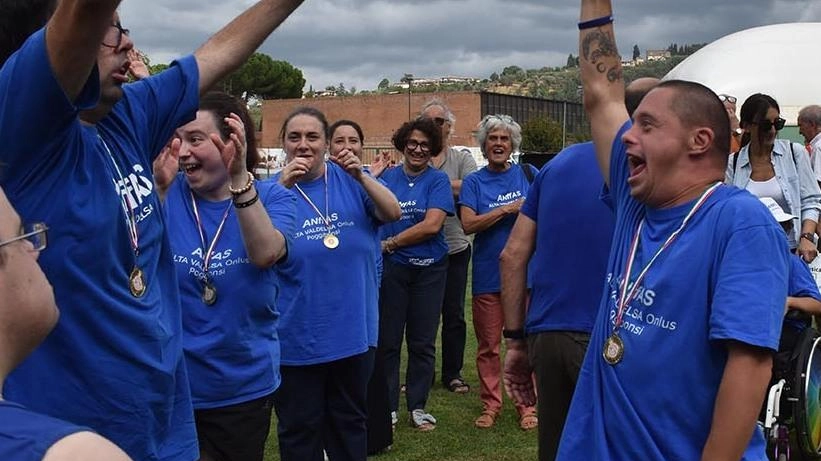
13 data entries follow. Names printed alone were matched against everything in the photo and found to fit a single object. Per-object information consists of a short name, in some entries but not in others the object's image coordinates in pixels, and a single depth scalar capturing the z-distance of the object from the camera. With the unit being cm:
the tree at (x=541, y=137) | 6066
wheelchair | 491
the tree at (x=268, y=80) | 8656
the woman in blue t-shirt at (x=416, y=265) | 680
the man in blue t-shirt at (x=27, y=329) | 114
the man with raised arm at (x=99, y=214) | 203
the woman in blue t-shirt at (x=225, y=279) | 373
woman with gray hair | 706
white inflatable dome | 2781
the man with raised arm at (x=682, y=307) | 245
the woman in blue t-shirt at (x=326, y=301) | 484
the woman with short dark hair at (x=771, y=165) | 663
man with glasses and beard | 769
